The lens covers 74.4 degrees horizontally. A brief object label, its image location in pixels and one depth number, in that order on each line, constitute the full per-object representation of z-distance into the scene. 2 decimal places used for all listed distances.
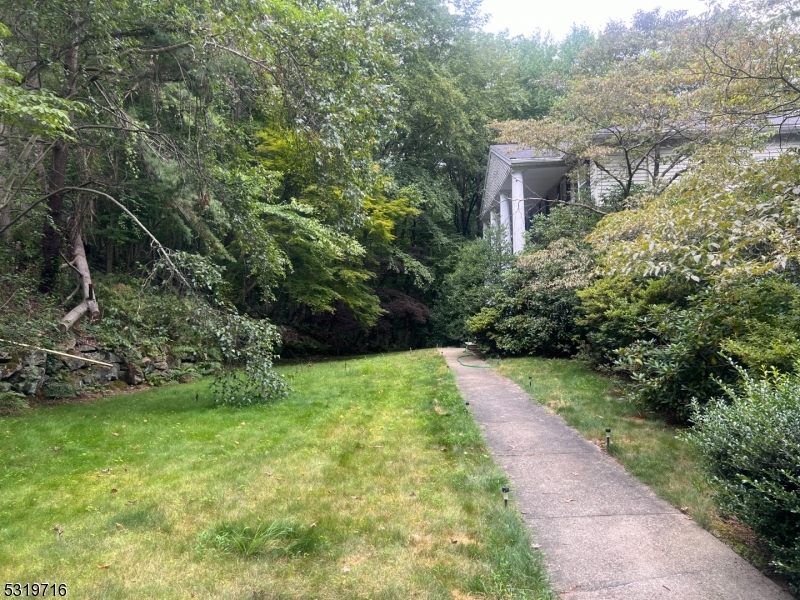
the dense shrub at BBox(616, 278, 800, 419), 5.18
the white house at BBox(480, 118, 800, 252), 13.85
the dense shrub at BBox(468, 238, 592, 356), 12.21
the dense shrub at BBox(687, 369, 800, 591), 2.63
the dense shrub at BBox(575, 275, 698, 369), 7.97
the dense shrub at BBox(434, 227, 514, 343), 16.22
